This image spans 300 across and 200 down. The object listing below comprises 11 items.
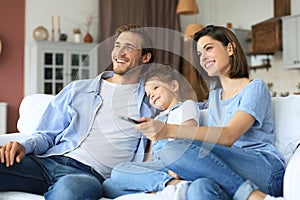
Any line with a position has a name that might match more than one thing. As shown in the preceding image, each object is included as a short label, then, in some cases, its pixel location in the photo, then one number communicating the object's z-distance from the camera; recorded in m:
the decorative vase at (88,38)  5.97
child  1.60
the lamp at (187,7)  5.84
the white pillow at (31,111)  2.32
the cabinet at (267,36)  5.41
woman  1.53
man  1.71
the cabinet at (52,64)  5.55
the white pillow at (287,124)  1.81
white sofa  1.76
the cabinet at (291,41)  5.22
